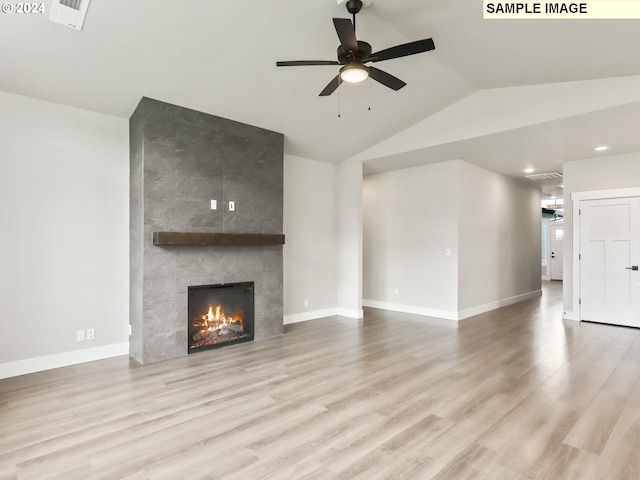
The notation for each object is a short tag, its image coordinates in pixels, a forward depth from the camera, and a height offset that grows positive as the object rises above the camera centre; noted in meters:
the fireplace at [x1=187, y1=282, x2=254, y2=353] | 4.41 -0.98
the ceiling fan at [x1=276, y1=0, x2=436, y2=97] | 2.57 +1.40
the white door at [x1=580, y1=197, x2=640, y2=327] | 5.74 -0.36
